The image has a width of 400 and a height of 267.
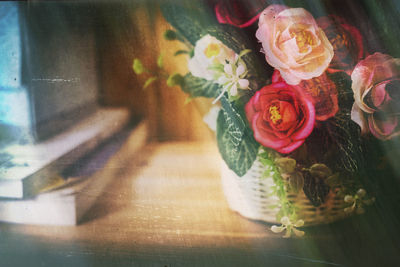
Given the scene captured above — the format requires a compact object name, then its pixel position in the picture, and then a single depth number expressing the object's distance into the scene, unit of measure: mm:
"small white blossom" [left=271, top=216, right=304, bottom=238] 643
